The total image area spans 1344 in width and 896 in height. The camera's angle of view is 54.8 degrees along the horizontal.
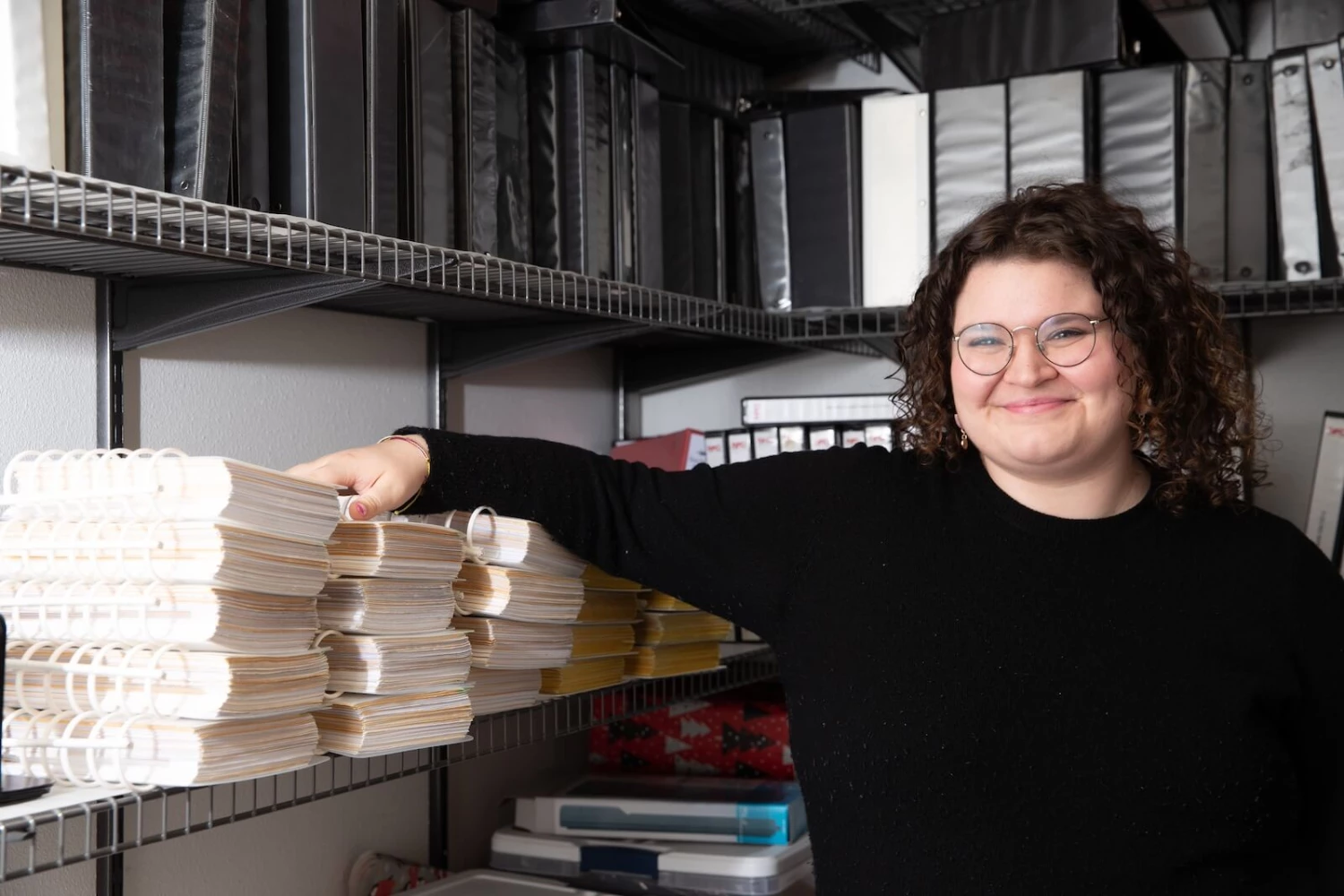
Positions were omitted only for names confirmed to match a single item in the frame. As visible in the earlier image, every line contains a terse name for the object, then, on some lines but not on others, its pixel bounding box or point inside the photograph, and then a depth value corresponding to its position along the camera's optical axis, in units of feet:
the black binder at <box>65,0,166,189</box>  3.00
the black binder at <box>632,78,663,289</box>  5.23
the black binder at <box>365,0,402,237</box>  3.81
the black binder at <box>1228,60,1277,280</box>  5.36
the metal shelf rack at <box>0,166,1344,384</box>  2.95
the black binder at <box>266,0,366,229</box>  3.58
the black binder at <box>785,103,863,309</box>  5.84
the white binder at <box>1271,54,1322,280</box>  5.22
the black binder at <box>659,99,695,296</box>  5.57
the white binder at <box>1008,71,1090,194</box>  5.51
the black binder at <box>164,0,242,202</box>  3.24
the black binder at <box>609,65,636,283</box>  5.08
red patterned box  5.74
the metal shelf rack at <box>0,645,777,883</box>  2.79
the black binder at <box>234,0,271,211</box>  3.43
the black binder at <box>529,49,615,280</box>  4.81
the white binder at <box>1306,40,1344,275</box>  5.14
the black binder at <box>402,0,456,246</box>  4.06
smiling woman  3.68
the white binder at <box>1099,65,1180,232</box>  5.43
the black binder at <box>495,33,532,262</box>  4.55
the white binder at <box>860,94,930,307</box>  5.77
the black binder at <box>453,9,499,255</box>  4.32
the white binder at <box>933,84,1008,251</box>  5.64
